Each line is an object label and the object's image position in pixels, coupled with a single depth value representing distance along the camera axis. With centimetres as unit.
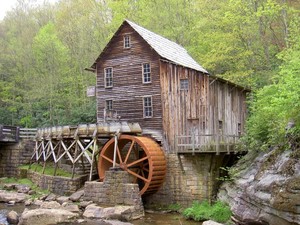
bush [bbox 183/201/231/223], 1396
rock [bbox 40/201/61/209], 1520
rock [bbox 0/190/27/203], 1755
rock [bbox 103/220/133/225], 1351
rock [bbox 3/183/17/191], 1986
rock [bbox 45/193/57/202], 1730
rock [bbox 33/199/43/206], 1674
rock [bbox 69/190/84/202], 1670
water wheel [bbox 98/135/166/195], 1623
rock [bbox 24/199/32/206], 1687
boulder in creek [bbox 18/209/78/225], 1316
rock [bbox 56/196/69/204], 1654
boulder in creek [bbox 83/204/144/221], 1433
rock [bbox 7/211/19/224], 1379
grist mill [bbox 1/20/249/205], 1633
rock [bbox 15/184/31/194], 1914
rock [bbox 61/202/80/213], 1495
